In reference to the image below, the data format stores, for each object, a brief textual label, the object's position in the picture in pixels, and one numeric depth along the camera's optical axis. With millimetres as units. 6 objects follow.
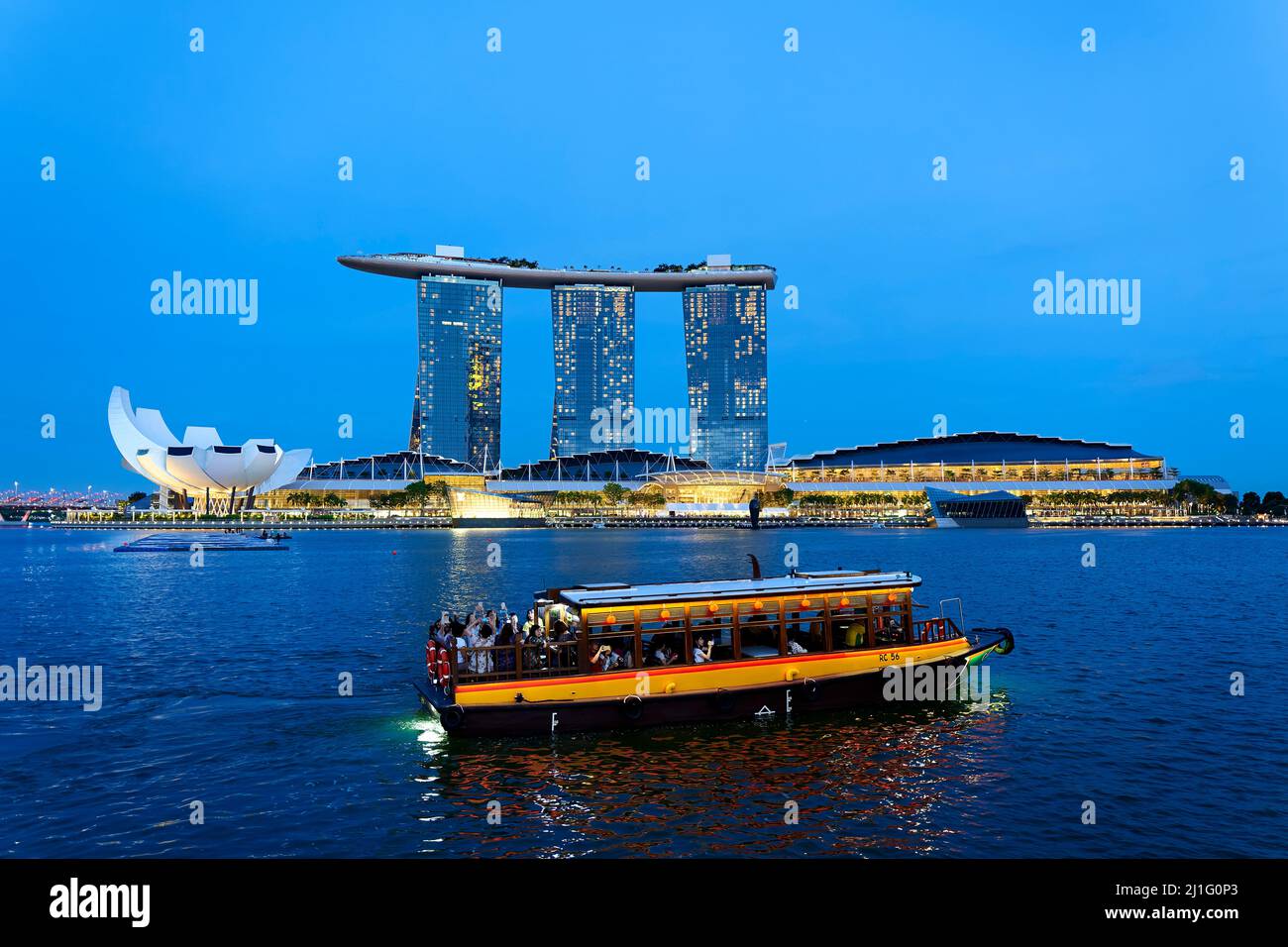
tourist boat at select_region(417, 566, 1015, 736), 17516
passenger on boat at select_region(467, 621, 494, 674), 17438
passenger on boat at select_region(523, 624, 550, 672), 17797
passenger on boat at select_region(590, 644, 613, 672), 17984
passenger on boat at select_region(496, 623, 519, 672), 17938
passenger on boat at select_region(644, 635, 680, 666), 18500
